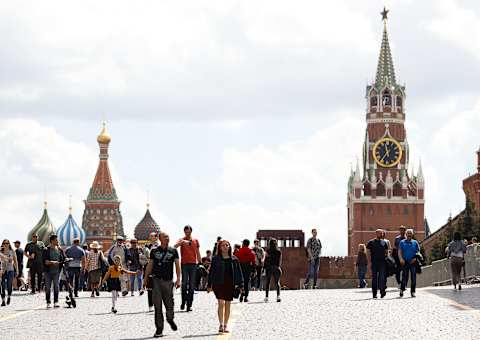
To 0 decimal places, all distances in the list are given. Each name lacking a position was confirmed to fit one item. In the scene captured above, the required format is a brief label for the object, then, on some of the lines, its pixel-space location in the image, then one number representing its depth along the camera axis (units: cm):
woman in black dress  2114
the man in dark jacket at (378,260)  3000
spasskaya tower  17612
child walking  2709
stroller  2769
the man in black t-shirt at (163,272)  2105
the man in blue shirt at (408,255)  3019
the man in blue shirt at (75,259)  3259
